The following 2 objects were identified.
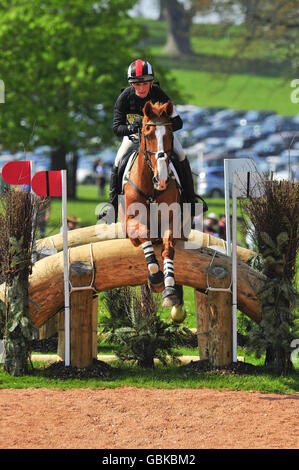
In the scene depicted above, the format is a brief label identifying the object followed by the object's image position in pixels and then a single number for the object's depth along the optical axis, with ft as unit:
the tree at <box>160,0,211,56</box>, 507.71
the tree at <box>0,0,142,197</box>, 215.51
